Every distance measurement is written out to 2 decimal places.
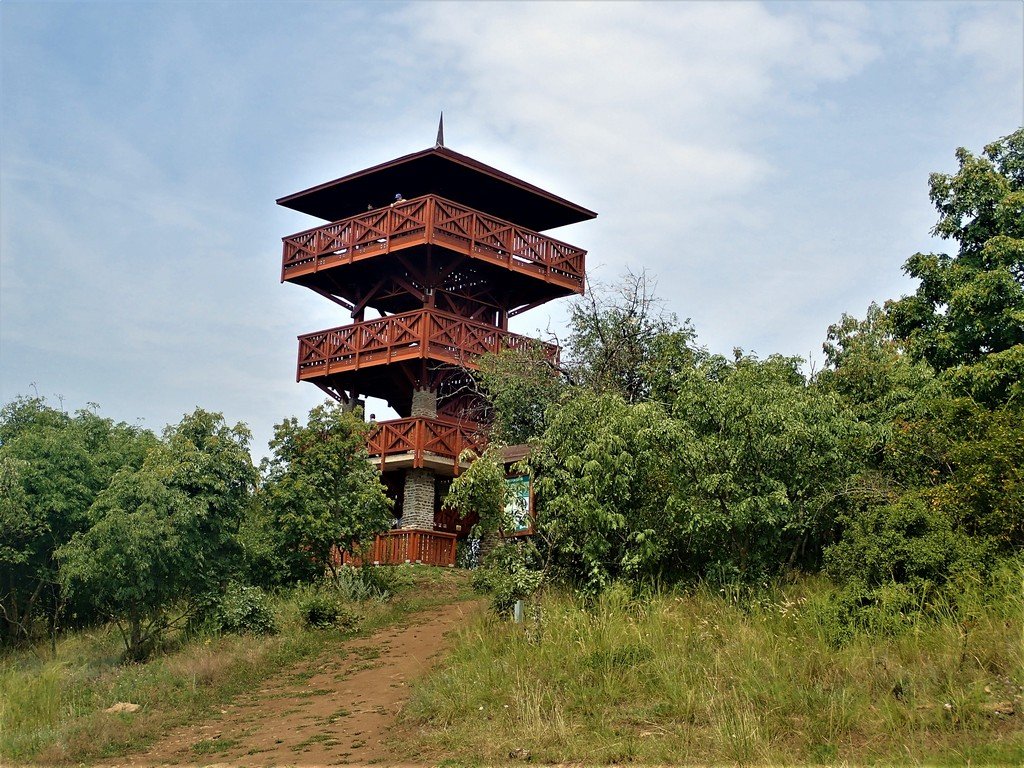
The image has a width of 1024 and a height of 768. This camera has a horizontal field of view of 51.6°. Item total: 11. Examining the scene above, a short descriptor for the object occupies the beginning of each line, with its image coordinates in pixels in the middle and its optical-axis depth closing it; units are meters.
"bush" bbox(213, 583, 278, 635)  20.25
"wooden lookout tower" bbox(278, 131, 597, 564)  30.25
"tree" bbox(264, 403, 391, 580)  22.89
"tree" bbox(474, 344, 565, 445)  26.80
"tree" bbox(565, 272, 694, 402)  25.48
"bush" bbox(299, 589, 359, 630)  21.11
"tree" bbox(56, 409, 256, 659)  19.48
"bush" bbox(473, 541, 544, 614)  17.19
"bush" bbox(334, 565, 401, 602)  23.61
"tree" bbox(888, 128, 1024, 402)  17.33
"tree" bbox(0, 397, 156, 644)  22.97
